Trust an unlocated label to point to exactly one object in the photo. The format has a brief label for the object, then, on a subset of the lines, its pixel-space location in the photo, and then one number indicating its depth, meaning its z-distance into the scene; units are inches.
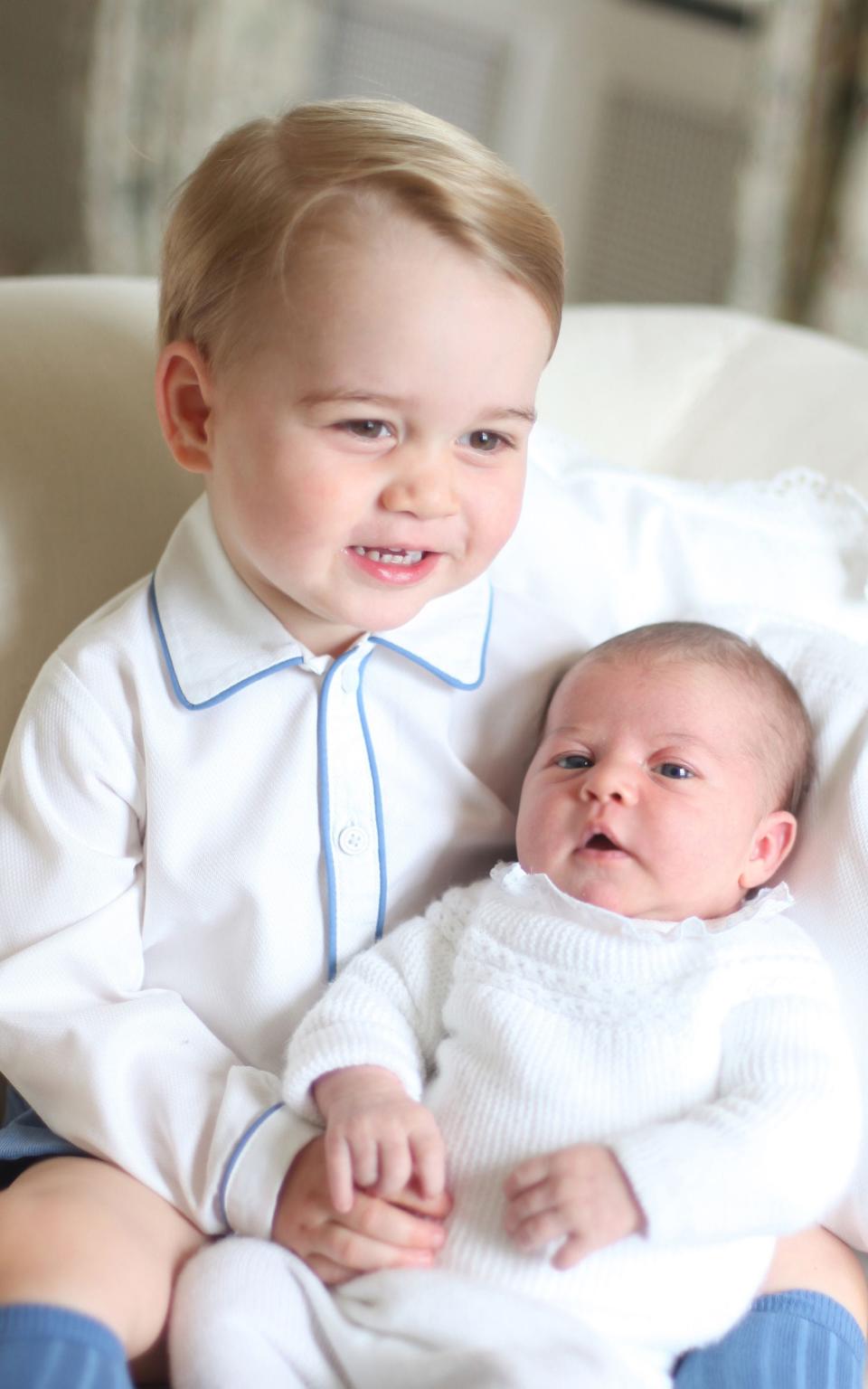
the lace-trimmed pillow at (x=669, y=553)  46.3
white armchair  43.7
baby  30.6
